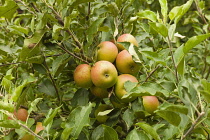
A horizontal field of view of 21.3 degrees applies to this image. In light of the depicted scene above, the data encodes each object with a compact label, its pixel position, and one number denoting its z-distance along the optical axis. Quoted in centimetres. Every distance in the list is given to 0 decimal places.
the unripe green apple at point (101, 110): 173
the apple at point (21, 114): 168
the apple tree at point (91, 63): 150
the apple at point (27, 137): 164
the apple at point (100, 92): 170
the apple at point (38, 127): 167
